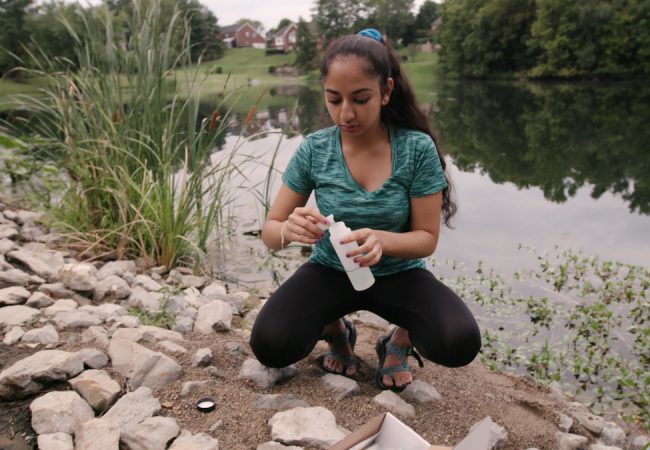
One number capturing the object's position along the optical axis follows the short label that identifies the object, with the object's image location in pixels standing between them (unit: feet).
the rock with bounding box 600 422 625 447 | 6.27
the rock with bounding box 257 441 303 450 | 4.84
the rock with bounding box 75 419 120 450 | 4.66
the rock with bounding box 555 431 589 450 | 5.77
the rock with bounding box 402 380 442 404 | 6.23
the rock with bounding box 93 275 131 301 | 9.08
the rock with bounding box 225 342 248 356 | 6.99
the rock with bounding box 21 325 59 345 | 6.56
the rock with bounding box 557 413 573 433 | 6.22
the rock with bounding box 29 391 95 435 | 4.92
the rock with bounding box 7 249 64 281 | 9.39
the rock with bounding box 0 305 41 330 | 7.05
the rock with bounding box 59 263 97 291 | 8.93
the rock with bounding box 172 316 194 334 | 7.84
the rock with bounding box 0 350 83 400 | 5.30
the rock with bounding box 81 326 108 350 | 6.51
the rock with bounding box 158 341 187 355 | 6.60
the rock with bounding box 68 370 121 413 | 5.37
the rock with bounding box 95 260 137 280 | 9.82
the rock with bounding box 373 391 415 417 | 5.83
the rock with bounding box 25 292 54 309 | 7.93
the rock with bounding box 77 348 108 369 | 5.99
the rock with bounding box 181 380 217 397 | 5.74
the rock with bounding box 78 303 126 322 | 7.59
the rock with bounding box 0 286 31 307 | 7.82
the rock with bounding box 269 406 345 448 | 4.99
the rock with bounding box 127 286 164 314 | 8.45
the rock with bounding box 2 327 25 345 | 6.53
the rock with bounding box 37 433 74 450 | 4.63
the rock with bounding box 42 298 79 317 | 7.53
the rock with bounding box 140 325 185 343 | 6.86
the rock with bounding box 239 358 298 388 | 6.23
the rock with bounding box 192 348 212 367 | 6.39
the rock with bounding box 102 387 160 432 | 5.16
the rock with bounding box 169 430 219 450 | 4.76
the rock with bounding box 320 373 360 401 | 6.07
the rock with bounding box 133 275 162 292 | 9.56
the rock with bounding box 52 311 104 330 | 7.14
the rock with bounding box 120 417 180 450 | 4.78
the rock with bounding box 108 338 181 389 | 5.82
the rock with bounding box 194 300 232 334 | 7.98
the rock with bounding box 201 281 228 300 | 10.04
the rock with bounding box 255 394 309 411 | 5.68
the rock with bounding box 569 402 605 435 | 6.42
